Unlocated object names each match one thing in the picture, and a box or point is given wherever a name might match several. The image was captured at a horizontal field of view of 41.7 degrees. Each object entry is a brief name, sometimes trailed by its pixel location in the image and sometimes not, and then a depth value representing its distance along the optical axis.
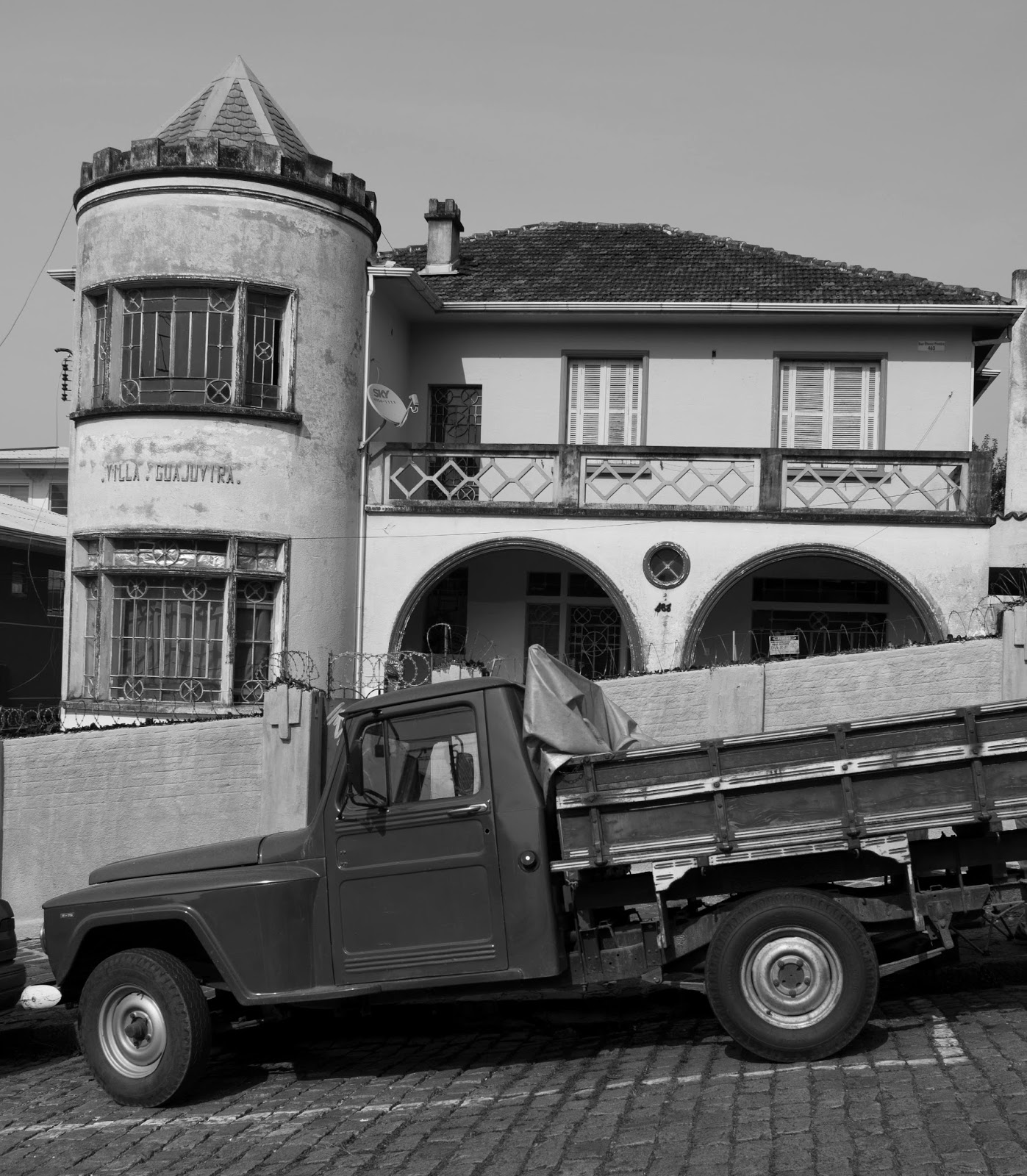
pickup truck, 6.68
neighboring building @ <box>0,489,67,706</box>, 25.02
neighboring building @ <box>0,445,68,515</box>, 32.78
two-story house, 15.59
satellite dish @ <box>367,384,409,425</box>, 16.48
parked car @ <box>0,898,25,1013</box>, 8.14
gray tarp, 7.00
